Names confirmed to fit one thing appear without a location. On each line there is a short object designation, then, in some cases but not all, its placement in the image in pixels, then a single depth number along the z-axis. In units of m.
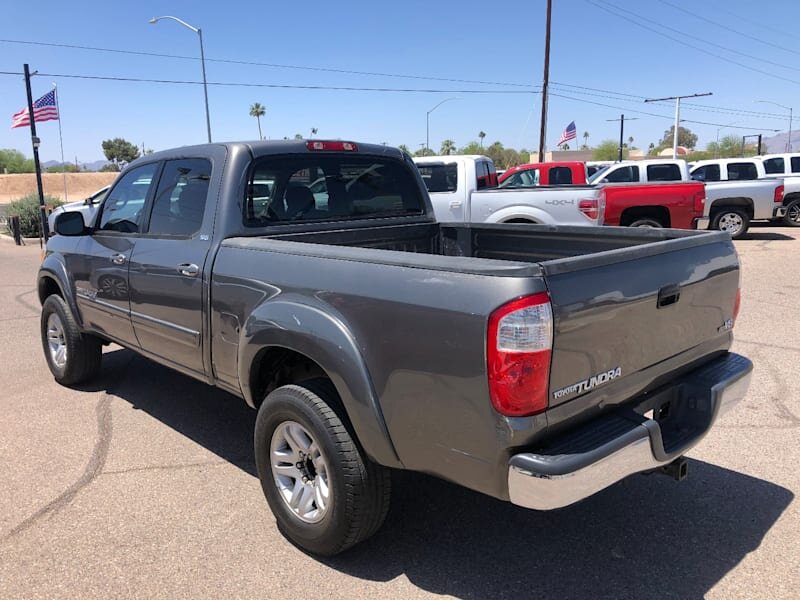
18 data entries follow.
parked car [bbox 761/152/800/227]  17.02
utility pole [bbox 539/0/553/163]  27.09
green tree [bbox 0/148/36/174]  97.25
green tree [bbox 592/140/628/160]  91.88
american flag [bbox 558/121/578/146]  30.97
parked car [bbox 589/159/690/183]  15.60
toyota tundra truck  2.28
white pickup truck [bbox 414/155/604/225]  10.02
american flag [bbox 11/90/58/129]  19.52
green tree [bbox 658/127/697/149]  137.00
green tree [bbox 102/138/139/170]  101.38
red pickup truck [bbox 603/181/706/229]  11.24
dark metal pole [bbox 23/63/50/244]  18.08
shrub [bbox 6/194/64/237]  20.78
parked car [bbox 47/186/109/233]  15.78
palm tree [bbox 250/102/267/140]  98.21
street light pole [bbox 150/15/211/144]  28.25
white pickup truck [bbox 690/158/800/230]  14.94
